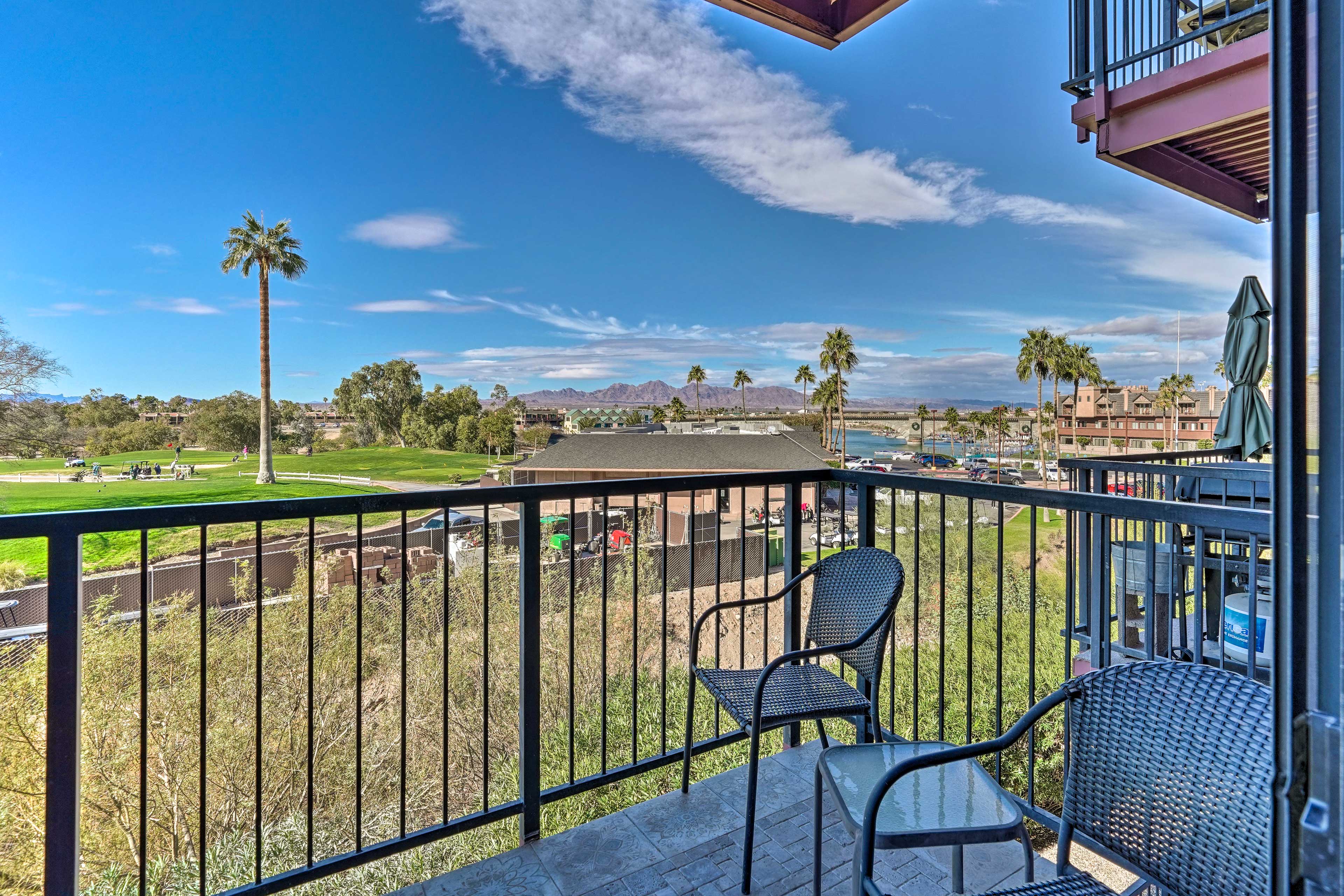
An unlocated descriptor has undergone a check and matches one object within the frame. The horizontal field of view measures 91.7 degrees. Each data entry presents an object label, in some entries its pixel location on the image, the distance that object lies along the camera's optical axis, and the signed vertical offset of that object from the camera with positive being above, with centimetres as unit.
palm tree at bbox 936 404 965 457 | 4075 +142
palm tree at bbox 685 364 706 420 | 4531 +472
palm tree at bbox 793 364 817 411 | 3959 +410
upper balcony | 344 +199
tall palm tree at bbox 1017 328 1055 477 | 3003 +396
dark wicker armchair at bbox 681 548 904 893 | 181 -67
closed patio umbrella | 430 +45
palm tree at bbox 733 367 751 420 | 4478 +436
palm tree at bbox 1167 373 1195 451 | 2397 +208
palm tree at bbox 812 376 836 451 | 3875 +261
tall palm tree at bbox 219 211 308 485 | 2677 +805
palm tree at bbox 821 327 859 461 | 3506 +486
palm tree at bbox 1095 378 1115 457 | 3259 +270
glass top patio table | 128 -76
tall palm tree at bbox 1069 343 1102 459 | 3070 +362
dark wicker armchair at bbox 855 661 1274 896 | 100 -57
